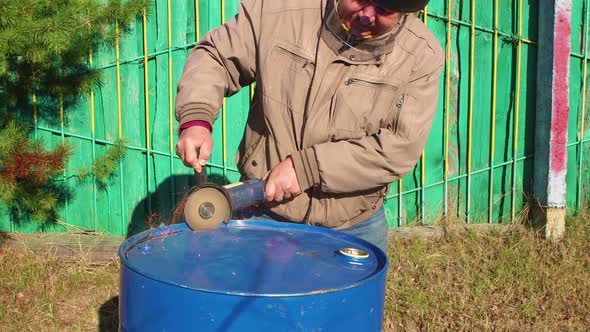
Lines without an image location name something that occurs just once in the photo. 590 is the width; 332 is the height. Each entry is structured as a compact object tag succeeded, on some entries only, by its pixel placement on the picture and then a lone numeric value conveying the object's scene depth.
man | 2.24
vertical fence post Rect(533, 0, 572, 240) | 4.30
